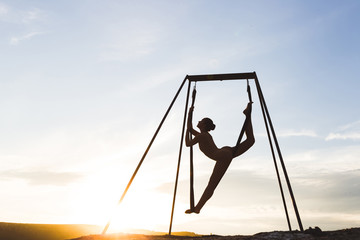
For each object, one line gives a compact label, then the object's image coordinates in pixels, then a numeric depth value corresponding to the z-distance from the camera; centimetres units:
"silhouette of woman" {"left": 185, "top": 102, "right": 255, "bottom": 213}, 720
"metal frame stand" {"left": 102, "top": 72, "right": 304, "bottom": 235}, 728
